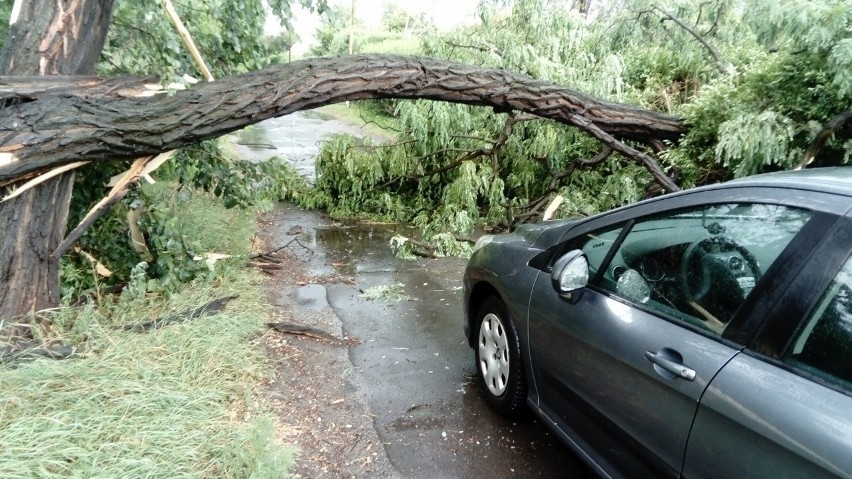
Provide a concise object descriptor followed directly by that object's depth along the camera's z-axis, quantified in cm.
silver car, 166
